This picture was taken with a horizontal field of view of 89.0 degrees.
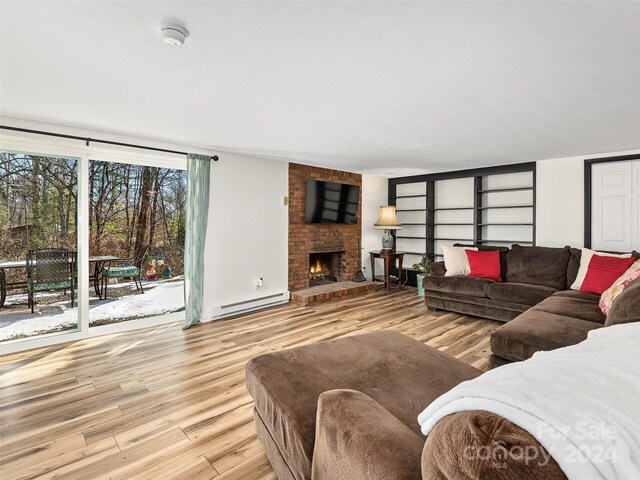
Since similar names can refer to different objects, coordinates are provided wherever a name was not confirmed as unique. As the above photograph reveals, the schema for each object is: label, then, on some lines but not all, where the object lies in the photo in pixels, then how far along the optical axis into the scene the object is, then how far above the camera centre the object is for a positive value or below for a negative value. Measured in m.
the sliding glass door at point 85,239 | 3.21 -0.07
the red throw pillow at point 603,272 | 3.44 -0.39
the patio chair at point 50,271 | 3.32 -0.40
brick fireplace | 5.27 -0.10
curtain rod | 2.99 +0.97
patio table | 3.18 -0.47
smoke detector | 1.63 +1.02
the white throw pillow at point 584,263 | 3.77 -0.33
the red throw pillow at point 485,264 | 4.57 -0.42
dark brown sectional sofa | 2.28 -0.67
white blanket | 0.47 -0.29
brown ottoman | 1.27 -0.69
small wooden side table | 5.93 -0.48
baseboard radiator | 4.27 -1.01
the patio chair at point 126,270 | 3.88 -0.44
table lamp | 6.11 +0.27
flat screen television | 5.43 +0.55
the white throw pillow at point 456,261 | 4.79 -0.39
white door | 4.16 +0.40
